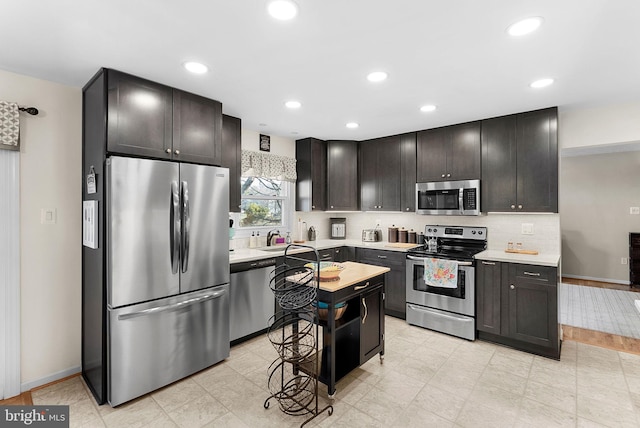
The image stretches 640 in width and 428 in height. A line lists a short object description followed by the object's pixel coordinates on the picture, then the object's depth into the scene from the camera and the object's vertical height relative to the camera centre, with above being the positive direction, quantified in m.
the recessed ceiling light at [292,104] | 3.11 +1.13
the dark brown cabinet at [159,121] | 2.34 +0.79
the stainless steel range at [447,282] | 3.45 -0.81
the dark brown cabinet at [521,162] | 3.26 +0.57
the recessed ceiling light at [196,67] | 2.26 +1.11
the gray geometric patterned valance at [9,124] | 2.27 +0.69
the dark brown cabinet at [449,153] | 3.78 +0.78
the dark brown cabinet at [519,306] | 2.98 -0.96
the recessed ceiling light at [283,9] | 1.60 +1.10
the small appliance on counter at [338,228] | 5.10 -0.23
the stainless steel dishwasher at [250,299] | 3.19 -0.92
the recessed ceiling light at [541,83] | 2.56 +1.10
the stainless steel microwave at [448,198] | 3.76 +0.20
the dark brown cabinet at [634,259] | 5.55 -0.84
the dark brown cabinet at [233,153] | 3.44 +0.70
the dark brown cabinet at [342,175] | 4.76 +0.60
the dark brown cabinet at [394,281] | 4.00 -0.89
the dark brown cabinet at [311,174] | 4.58 +0.60
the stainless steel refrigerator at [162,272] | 2.27 -0.46
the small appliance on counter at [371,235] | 4.84 -0.33
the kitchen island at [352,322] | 2.28 -0.88
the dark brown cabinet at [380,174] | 4.50 +0.60
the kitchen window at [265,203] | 4.18 +0.17
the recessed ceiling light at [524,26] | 1.74 +1.09
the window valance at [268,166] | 4.01 +0.68
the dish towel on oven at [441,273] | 3.49 -0.69
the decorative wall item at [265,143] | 4.27 +1.00
